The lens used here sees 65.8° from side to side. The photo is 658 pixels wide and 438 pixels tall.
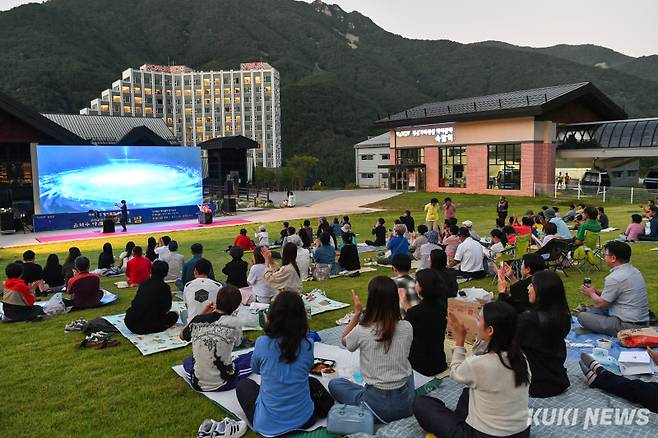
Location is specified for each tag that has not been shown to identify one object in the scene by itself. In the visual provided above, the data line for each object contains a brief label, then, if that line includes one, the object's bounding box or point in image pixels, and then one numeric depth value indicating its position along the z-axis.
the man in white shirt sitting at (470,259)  10.57
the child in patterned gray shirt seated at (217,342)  5.34
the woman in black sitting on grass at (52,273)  11.47
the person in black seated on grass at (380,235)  16.38
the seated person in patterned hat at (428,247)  9.89
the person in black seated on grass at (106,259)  13.86
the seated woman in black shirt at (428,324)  5.09
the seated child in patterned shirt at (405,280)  5.85
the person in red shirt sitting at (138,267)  11.08
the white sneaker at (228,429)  4.53
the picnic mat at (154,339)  7.11
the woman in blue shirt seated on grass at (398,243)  12.09
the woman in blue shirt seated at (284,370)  4.26
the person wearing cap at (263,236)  15.27
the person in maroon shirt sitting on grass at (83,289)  9.47
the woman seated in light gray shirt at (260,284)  8.88
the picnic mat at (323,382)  5.07
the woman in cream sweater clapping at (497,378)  3.58
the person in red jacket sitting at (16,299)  8.69
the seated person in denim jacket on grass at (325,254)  11.69
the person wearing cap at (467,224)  11.99
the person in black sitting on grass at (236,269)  9.53
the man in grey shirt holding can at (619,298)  6.55
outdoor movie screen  26.78
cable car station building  35.03
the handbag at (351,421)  4.45
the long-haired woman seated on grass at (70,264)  11.68
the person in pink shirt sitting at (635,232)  14.77
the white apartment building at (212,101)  123.09
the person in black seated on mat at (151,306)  7.55
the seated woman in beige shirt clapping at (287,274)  8.41
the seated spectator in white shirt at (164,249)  11.82
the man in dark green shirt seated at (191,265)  9.52
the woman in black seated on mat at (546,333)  4.73
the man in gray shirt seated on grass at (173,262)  11.81
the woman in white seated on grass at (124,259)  13.64
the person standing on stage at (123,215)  25.18
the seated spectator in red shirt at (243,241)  14.58
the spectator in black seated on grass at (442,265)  7.43
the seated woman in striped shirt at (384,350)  4.35
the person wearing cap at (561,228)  11.87
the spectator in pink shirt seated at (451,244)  11.87
